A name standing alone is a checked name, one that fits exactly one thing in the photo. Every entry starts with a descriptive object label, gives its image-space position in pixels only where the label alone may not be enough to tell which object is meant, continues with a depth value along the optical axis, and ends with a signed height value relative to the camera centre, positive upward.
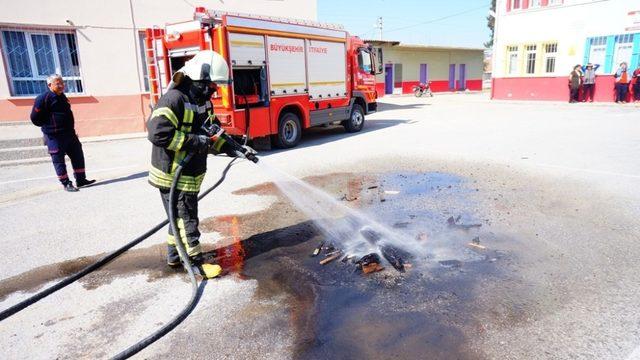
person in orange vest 19.03 -0.35
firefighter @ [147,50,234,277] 3.47 -0.36
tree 63.85 +8.50
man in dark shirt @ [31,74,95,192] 6.78 -0.47
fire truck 8.95 +0.50
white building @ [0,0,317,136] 12.34 +1.25
